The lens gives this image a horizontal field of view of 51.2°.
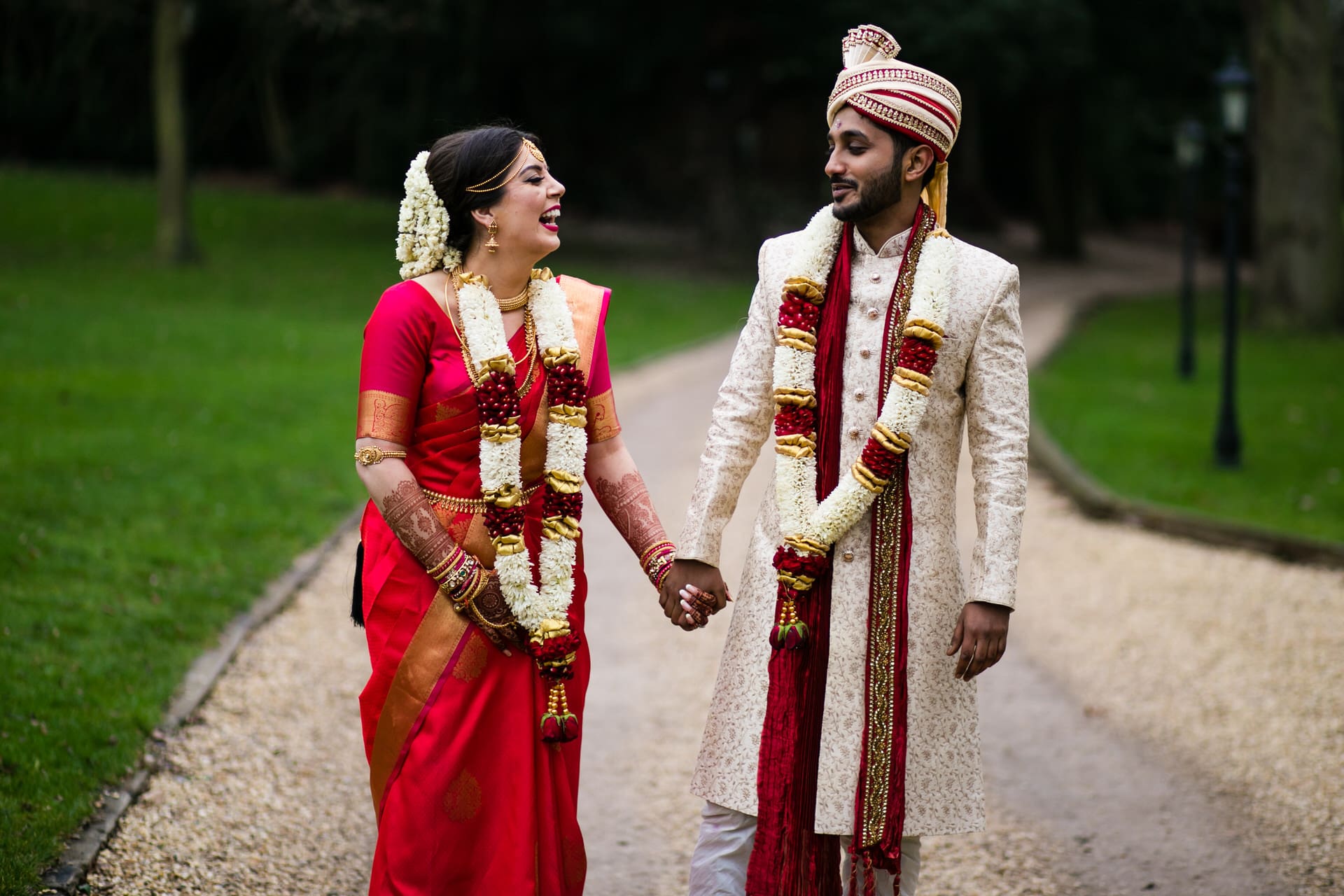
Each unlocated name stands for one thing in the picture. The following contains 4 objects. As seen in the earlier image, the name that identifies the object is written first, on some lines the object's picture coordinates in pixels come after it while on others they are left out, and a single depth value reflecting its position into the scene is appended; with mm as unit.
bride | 3279
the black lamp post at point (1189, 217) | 16703
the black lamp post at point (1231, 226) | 11555
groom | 3264
